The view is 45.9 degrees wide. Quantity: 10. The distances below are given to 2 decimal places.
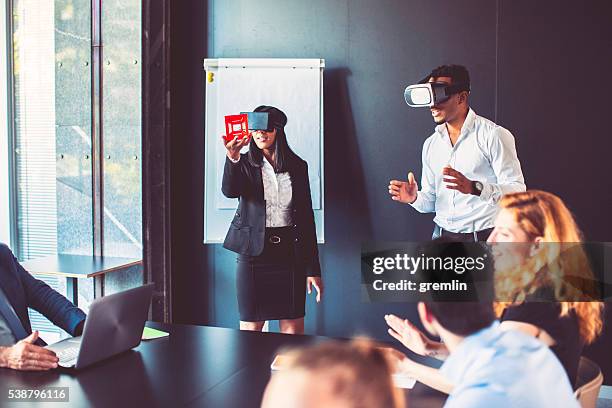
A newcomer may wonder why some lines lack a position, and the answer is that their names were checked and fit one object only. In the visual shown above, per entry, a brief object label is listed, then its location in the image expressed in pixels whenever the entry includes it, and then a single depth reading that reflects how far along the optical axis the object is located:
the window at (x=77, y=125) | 4.89
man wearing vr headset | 4.01
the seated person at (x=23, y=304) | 2.85
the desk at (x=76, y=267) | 4.27
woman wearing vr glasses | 4.28
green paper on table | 2.85
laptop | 2.40
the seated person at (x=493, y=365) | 1.44
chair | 2.07
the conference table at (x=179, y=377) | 2.17
